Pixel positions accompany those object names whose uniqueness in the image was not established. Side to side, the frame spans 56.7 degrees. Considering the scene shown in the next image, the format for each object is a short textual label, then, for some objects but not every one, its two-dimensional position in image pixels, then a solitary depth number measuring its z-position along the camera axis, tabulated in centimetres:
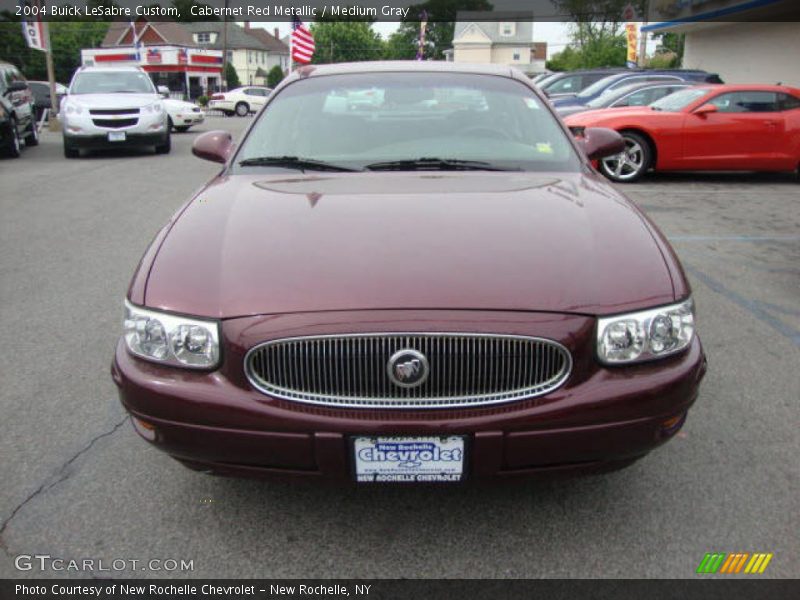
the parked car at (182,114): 2230
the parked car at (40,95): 2732
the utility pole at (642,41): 3196
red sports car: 1059
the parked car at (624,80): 1638
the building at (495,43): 8150
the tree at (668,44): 5488
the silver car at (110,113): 1387
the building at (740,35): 2077
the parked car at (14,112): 1390
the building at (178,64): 5372
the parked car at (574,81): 2005
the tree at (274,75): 6600
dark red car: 221
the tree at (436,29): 9038
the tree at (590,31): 4469
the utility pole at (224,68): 4538
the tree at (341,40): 8775
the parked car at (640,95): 1358
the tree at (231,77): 6406
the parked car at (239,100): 3903
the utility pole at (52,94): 2104
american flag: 2283
